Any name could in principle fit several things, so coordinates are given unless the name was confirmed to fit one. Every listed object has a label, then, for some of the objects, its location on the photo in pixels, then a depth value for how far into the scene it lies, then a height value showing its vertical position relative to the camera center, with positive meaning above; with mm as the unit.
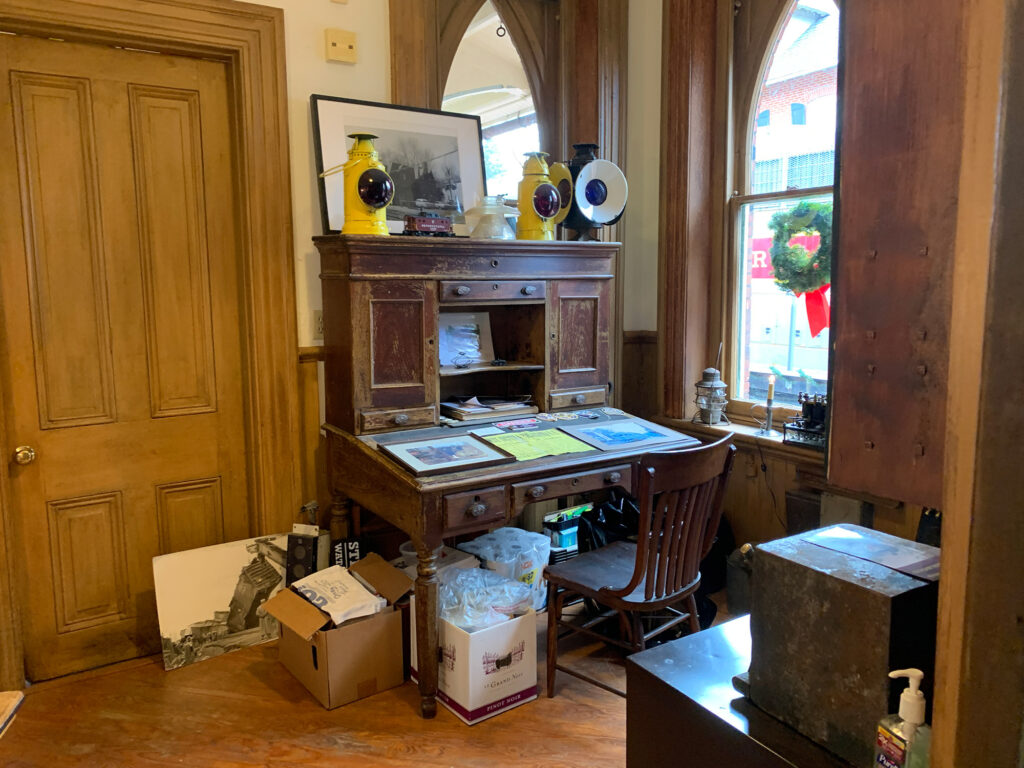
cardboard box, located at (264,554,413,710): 2436 -1138
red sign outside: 3248 +151
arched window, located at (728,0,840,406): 2990 +335
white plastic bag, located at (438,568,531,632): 2434 -994
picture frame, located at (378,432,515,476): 2338 -502
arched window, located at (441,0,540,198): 3244 +866
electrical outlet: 2926 -101
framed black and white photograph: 2842 +560
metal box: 842 -390
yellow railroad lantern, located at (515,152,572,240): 2922 +363
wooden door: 2535 -101
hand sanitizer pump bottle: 798 -464
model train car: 2664 +251
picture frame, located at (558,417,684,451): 2727 -511
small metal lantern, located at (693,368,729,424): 3273 -444
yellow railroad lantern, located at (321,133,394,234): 2543 +358
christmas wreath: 2977 +166
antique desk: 2381 -238
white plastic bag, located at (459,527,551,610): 2867 -977
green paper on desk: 2557 -508
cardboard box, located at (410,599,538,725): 2346 -1160
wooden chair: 2229 -797
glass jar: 2877 +288
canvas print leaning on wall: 2736 -1083
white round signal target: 3090 +420
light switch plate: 2839 +938
